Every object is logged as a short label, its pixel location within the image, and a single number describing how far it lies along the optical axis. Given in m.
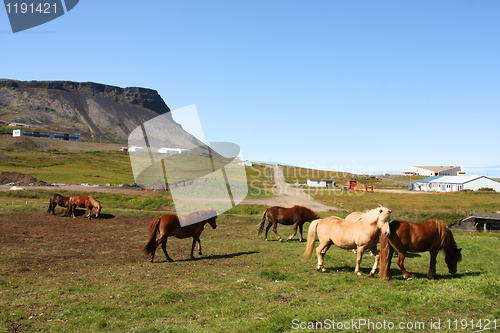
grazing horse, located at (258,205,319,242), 19.95
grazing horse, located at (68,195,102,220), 28.36
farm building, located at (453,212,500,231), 27.52
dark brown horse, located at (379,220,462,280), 10.67
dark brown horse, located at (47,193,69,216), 29.39
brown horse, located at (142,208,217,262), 14.49
